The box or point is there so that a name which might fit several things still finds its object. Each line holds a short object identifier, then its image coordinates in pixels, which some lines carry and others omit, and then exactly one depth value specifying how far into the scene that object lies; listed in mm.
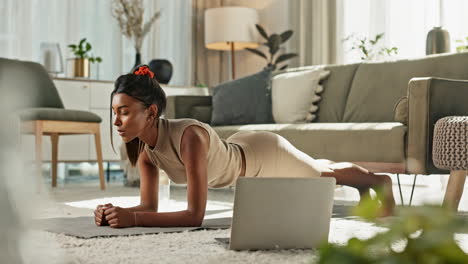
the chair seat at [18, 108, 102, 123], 3766
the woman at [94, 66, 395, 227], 1912
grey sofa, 2658
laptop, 1516
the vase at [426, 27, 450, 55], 3725
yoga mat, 1818
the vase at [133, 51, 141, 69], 5529
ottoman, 2312
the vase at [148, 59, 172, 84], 5500
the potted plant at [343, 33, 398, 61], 4546
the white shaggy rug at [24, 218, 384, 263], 1435
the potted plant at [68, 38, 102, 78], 5328
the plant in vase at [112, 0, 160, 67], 5641
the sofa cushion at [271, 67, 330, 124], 3873
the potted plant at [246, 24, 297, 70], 5398
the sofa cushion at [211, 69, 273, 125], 4074
